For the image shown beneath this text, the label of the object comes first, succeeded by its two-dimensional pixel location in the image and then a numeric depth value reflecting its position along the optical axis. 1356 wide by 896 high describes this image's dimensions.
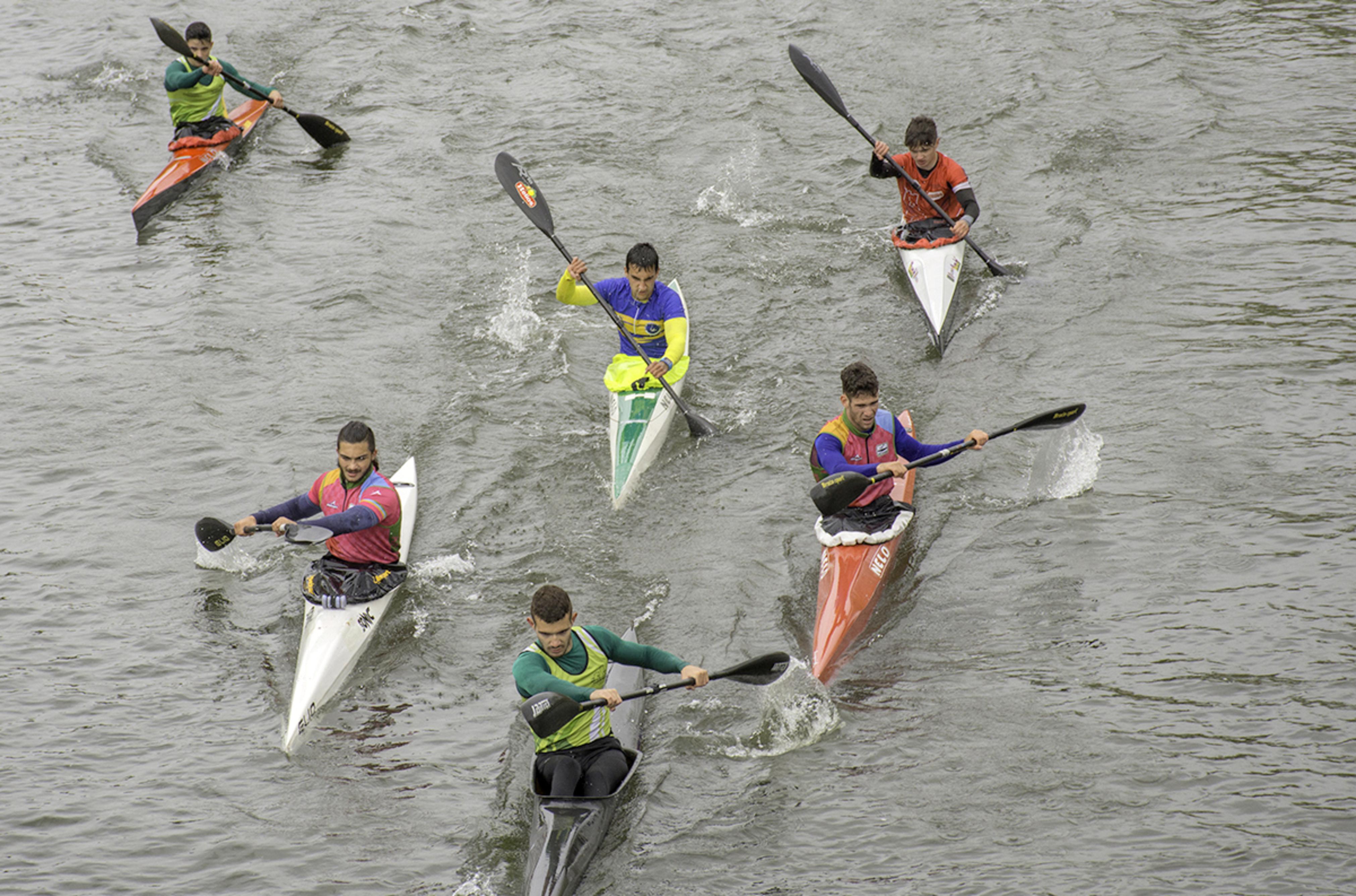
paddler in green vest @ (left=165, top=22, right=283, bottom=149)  26.91
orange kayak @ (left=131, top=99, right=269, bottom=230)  26.14
